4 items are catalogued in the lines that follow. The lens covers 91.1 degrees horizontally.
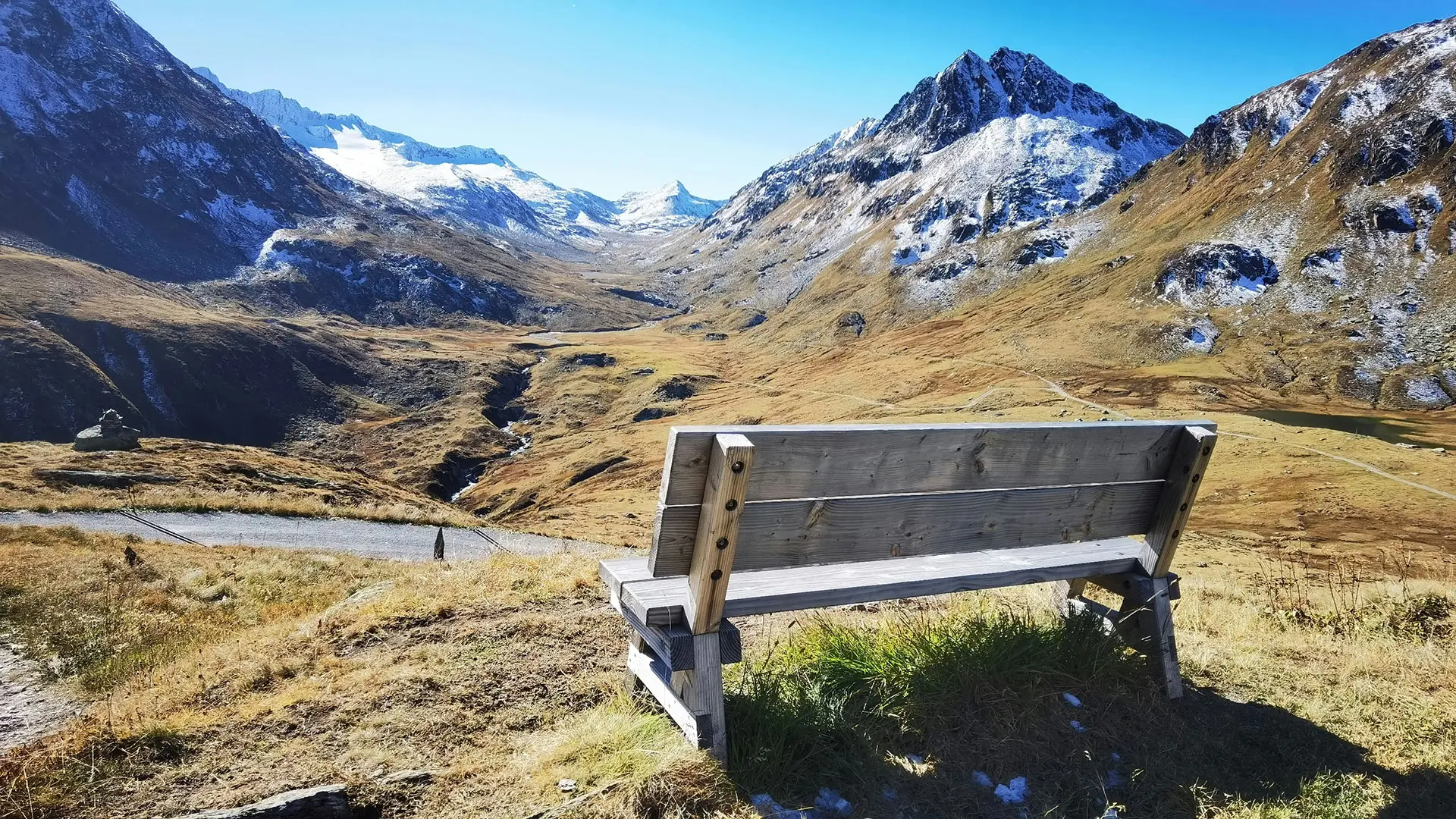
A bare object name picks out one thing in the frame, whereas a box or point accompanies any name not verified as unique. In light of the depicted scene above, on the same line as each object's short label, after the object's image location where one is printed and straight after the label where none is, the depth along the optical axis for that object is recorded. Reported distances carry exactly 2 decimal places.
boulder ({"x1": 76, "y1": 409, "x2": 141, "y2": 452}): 31.39
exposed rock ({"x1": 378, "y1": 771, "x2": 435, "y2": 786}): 3.61
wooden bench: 3.50
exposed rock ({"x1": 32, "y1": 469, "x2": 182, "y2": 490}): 23.16
